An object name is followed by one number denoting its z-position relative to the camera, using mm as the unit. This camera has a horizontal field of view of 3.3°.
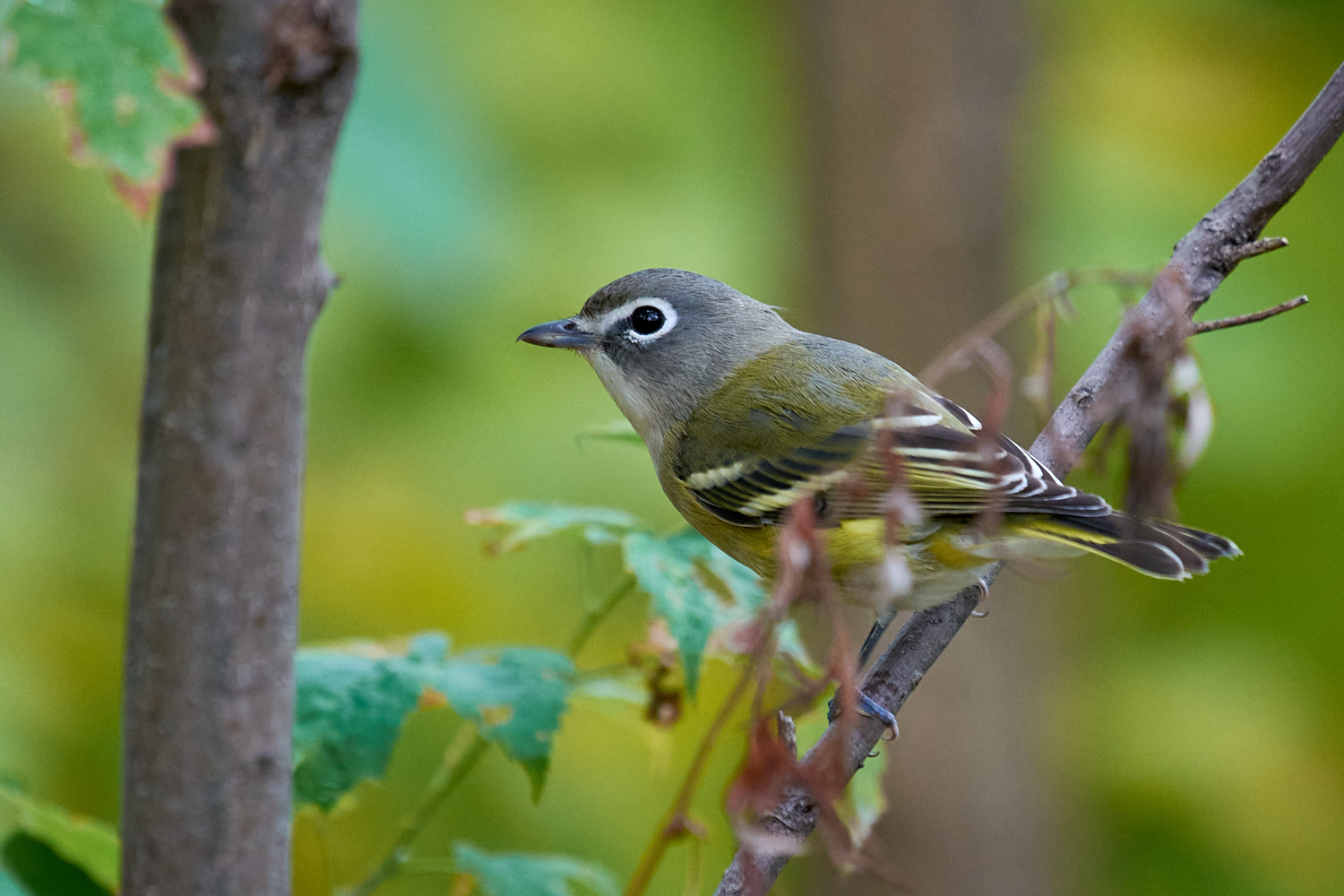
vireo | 3651
